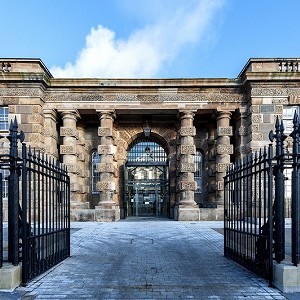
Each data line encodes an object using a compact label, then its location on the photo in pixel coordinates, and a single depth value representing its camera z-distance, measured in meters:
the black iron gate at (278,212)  6.30
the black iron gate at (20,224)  6.23
